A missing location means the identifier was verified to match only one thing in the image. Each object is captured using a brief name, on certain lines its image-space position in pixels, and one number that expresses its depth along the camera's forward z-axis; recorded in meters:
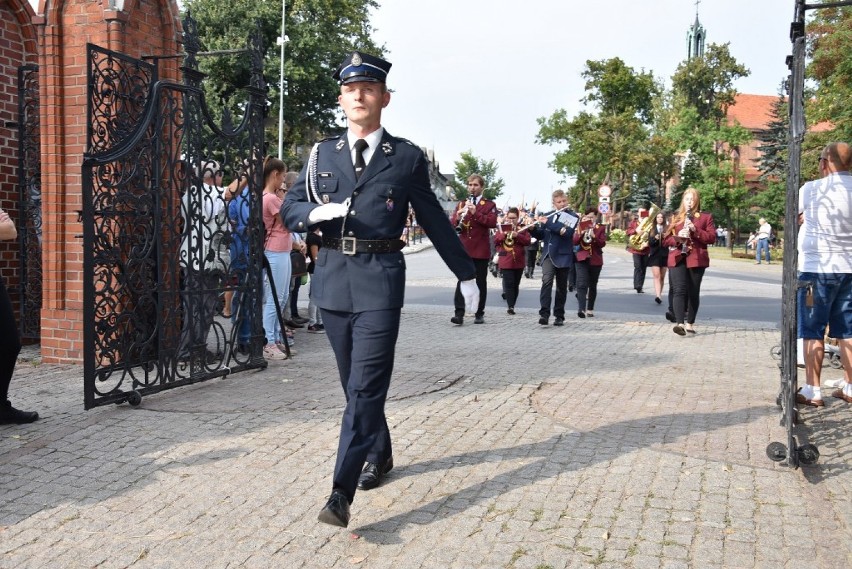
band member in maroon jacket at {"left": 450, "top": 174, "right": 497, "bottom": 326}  12.73
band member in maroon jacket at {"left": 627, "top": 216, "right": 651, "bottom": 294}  18.46
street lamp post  41.99
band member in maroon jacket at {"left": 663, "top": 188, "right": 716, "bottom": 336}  11.16
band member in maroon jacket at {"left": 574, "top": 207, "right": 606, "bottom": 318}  13.94
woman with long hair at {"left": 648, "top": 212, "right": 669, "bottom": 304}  16.00
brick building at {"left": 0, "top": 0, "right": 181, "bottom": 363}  7.98
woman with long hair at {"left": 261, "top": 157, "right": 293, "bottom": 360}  9.12
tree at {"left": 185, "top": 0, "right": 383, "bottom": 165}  41.09
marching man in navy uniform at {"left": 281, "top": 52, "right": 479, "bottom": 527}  4.25
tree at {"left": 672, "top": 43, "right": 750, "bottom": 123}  73.00
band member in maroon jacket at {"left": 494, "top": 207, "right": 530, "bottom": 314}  13.70
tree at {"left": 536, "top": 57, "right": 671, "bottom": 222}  62.19
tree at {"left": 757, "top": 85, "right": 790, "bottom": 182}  65.88
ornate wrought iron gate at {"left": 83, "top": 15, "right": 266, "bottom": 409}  6.58
